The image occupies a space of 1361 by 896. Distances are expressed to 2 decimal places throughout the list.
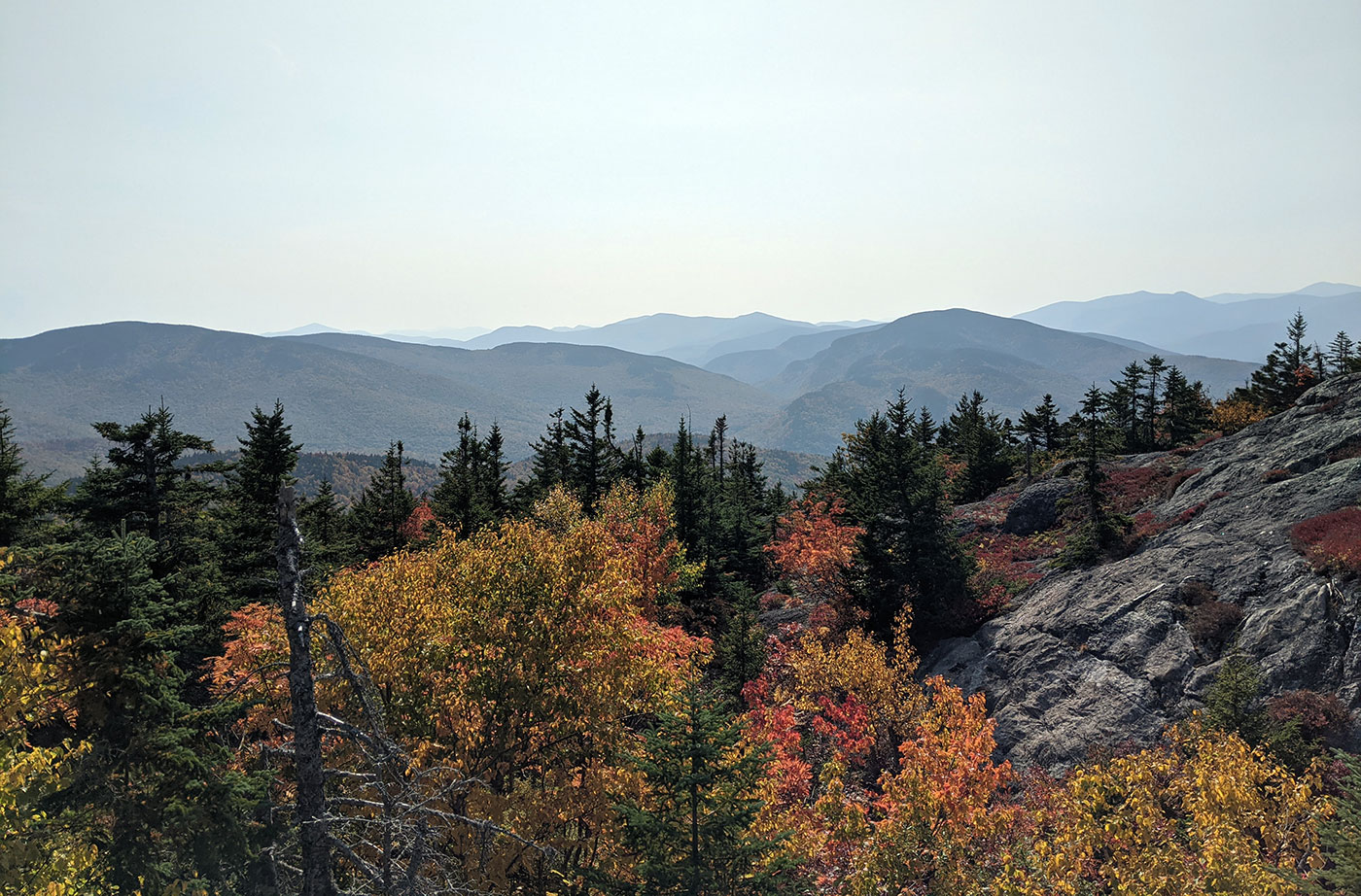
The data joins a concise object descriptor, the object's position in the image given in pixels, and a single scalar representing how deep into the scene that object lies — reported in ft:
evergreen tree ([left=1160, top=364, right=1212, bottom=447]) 252.62
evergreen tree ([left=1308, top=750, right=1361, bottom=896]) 39.75
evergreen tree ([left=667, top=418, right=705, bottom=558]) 169.68
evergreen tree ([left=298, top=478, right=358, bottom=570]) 124.16
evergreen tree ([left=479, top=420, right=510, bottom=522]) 194.49
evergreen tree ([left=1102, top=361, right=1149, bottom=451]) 264.91
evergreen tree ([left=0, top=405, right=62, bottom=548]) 109.70
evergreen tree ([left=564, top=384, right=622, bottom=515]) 202.28
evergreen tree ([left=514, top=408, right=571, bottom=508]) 228.43
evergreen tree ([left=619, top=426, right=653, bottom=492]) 221.46
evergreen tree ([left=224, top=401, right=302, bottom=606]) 114.52
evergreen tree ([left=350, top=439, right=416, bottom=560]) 187.11
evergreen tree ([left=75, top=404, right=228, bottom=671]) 103.19
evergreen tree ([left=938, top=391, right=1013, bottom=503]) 241.76
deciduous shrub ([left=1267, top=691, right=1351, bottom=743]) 64.44
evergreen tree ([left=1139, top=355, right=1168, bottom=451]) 262.22
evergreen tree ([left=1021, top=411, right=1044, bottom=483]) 285.43
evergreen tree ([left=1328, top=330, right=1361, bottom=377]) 185.78
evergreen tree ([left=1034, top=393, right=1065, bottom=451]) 287.89
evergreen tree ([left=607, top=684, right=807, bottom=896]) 47.60
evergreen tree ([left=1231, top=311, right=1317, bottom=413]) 185.88
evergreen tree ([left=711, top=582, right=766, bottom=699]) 104.94
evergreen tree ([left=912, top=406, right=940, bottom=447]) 275.80
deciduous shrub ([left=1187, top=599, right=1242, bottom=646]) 82.48
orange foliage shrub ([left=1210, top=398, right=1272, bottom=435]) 191.83
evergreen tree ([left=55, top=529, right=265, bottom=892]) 42.04
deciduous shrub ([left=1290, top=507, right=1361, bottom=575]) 76.33
